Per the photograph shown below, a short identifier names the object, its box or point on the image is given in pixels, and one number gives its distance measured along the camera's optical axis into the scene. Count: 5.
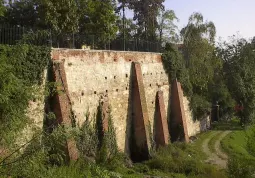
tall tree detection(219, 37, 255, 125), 33.47
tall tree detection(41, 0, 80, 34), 20.80
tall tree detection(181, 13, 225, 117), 32.19
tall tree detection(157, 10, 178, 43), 38.97
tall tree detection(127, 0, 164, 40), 36.81
